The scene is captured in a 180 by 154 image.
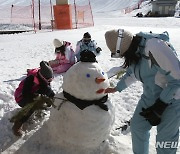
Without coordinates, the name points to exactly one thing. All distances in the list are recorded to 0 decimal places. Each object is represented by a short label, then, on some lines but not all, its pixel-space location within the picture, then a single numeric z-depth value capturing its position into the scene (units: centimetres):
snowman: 150
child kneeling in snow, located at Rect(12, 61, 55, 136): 190
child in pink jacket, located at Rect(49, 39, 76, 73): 319
